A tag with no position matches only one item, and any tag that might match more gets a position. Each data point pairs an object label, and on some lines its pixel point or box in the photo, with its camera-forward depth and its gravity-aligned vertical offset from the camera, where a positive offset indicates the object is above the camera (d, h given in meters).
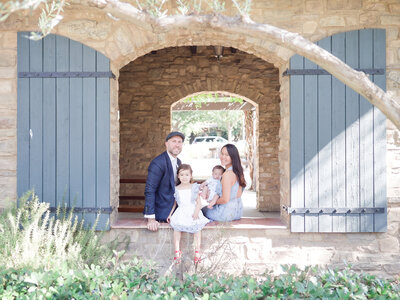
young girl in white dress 4.09 -0.53
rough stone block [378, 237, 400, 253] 4.27 -0.89
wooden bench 6.02 -0.65
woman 4.26 -0.32
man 4.18 -0.26
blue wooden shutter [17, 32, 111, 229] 4.23 +0.43
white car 23.52 +0.53
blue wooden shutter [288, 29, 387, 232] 4.21 +0.08
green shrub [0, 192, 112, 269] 3.23 -0.74
